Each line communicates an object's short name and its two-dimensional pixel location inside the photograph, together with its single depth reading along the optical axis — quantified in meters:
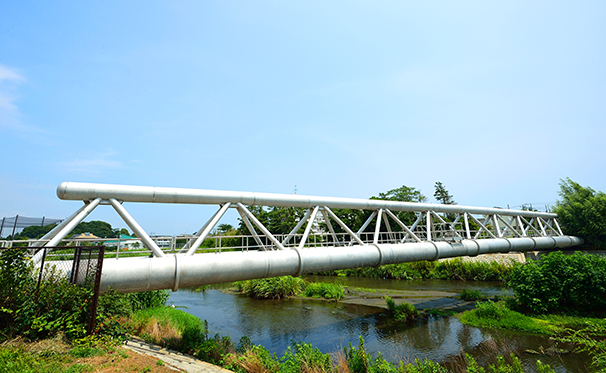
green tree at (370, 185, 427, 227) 51.84
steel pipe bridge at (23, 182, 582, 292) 10.61
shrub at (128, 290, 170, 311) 18.02
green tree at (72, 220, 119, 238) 111.74
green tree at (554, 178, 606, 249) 35.31
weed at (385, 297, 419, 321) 20.20
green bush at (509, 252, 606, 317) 17.45
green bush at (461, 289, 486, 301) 24.78
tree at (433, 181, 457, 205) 72.56
